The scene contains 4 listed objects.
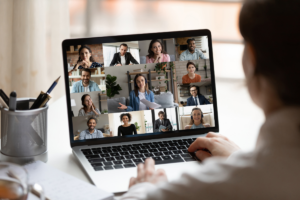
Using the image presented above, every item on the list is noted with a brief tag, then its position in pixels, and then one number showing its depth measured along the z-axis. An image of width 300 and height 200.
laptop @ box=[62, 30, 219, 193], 1.40
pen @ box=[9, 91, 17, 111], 1.30
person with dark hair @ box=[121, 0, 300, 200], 0.96
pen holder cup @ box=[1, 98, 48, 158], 1.31
